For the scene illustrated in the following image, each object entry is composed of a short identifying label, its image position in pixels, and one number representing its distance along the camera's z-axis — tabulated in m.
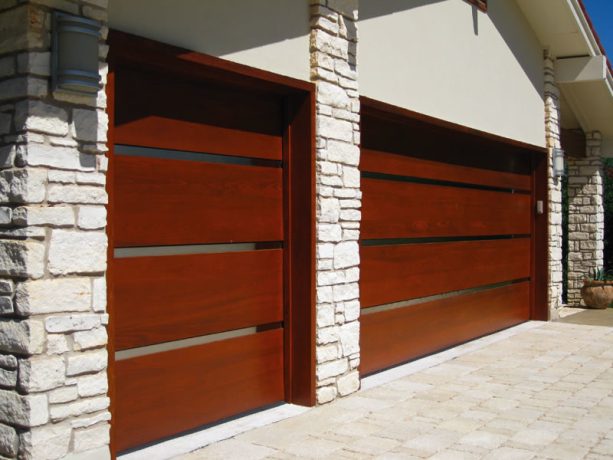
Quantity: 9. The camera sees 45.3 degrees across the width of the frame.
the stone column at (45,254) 3.65
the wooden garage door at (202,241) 4.61
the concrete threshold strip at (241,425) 4.64
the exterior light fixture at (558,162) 10.80
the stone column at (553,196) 10.80
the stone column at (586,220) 13.27
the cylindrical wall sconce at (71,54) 3.69
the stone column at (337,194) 5.83
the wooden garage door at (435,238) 7.10
